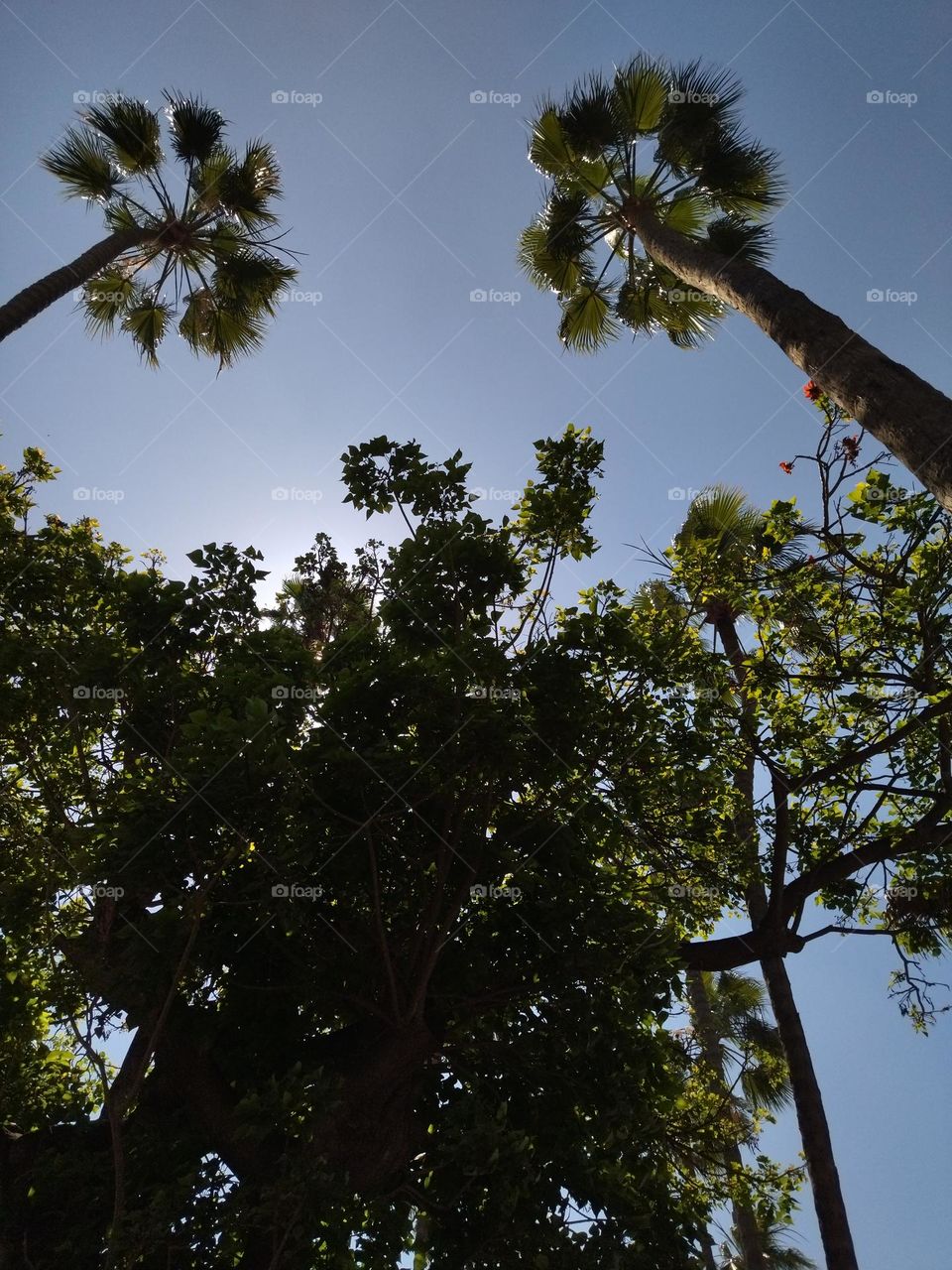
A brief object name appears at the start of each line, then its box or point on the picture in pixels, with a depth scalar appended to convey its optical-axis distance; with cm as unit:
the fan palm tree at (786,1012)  729
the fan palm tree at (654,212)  794
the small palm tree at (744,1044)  1171
